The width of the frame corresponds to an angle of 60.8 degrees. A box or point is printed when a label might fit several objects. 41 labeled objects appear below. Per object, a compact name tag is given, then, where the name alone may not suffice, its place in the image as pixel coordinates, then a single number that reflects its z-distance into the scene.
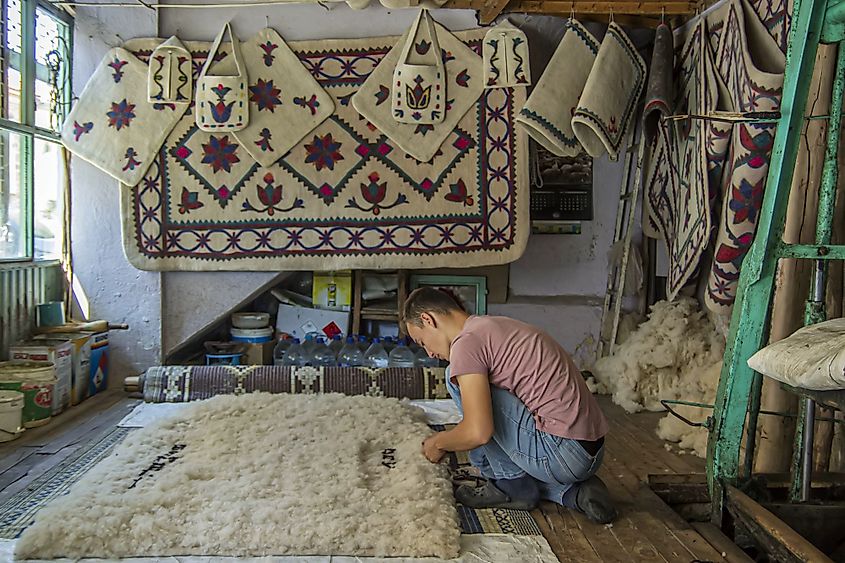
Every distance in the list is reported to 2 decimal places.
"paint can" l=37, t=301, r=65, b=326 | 3.67
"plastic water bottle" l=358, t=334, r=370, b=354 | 4.13
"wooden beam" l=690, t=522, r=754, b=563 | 1.91
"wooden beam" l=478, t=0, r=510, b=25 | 3.57
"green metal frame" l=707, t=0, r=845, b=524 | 1.96
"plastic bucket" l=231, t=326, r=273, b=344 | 4.21
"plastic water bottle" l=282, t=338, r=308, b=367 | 4.15
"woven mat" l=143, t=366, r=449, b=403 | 3.45
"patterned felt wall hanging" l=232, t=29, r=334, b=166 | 3.81
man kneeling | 2.13
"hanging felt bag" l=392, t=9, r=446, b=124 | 3.74
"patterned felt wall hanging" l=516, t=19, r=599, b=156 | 3.63
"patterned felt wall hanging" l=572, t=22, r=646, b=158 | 3.57
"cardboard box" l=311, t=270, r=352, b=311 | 4.35
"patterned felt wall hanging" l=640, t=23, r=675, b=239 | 3.57
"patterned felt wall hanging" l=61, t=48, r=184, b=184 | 3.83
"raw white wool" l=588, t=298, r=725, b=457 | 3.51
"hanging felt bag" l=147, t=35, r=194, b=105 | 3.79
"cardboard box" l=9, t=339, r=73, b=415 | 3.31
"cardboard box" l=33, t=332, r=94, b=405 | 3.54
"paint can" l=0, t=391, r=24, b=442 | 2.94
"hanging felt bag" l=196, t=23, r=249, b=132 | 3.76
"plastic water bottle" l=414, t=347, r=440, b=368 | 4.09
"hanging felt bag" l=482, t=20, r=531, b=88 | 3.76
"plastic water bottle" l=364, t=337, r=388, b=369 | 4.09
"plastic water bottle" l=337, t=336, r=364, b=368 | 4.08
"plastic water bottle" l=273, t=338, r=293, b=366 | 4.21
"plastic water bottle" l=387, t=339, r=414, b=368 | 4.10
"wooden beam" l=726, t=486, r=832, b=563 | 1.67
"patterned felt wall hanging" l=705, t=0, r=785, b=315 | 2.80
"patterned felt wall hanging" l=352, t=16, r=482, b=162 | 3.79
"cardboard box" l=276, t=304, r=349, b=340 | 4.31
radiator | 3.39
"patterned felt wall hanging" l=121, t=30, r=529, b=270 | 3.81
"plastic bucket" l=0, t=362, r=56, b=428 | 3.11
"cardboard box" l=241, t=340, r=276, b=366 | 4.14
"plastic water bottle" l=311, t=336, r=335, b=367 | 4.13
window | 3.43
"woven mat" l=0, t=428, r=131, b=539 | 2.15
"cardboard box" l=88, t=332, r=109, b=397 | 3.73
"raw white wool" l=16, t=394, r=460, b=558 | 1.95
